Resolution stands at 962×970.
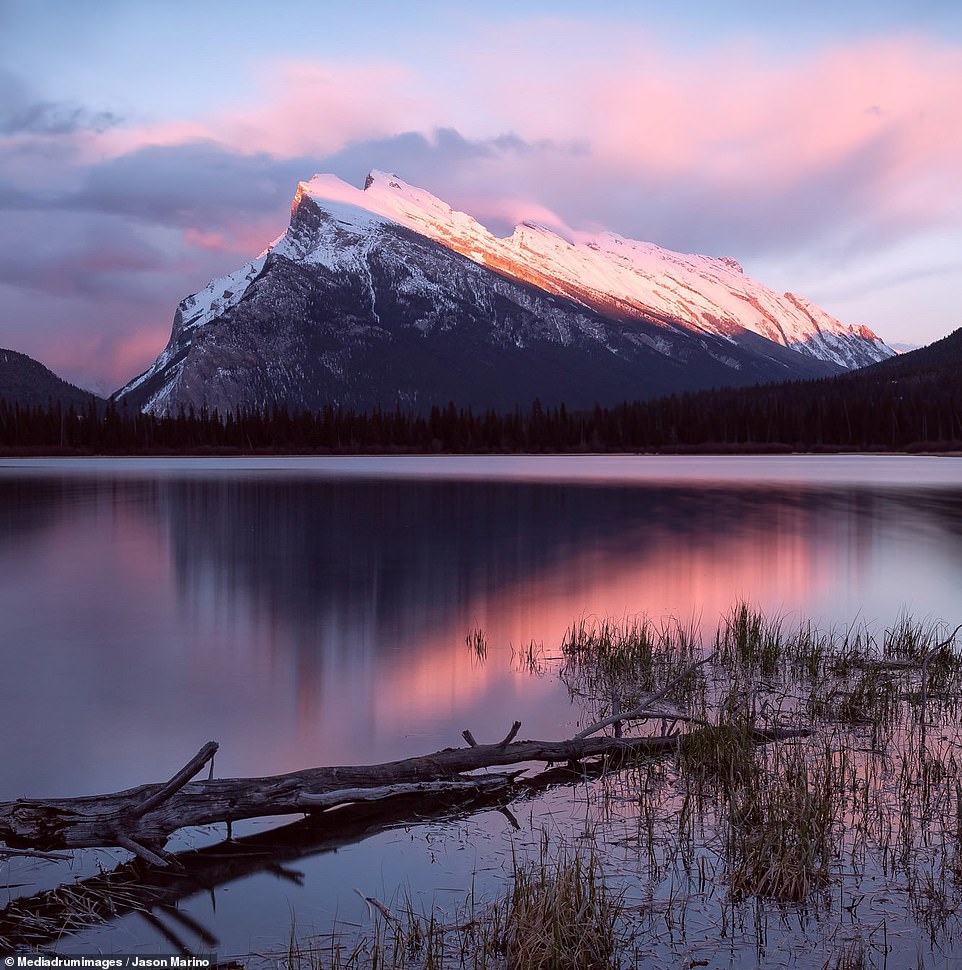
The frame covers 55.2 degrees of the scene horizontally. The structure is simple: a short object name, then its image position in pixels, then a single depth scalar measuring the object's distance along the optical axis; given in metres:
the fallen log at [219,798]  8.41
